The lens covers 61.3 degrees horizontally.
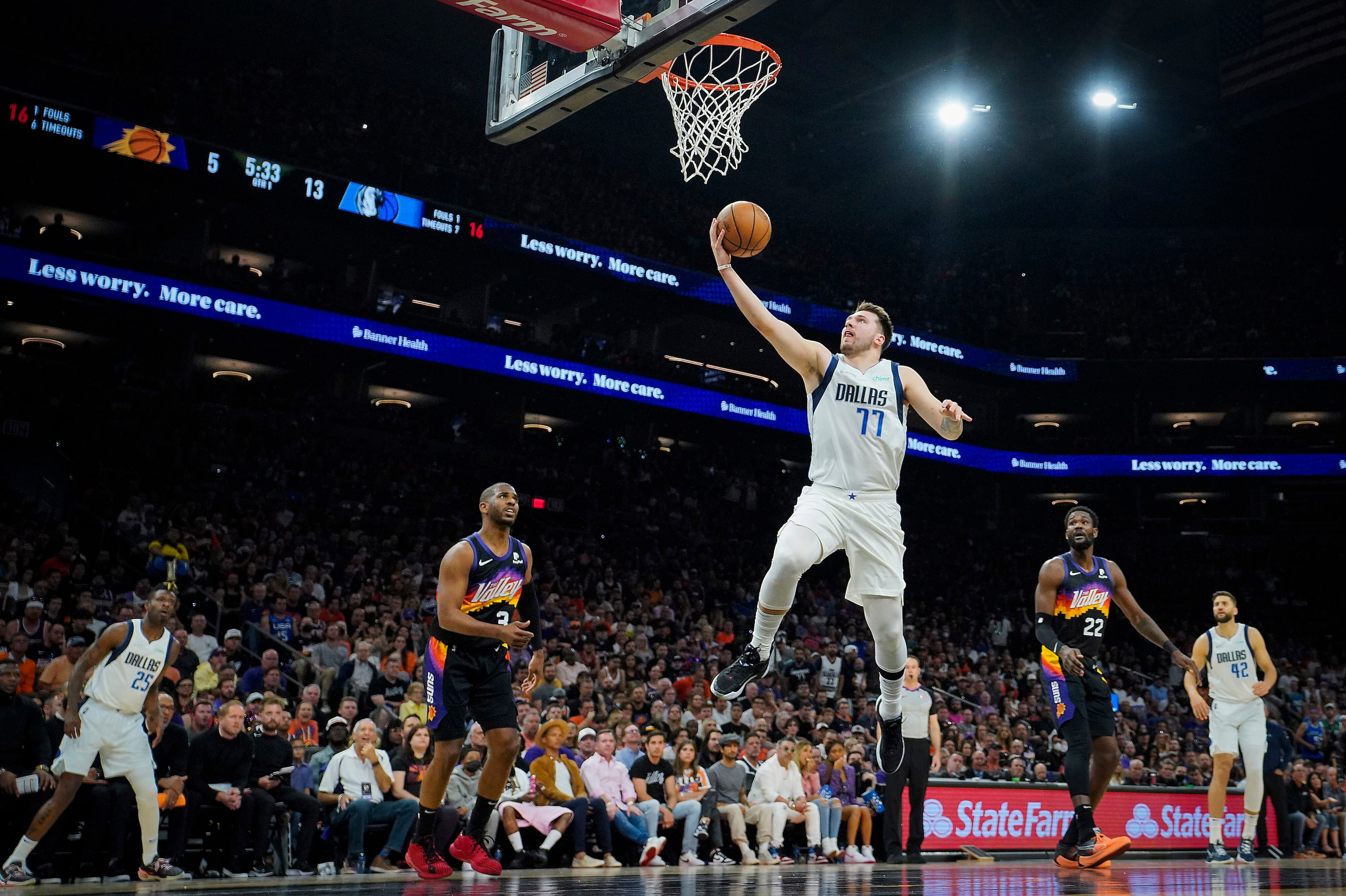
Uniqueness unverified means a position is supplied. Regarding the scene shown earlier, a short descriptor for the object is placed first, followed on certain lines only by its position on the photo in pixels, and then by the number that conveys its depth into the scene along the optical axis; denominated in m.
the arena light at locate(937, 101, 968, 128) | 28.62
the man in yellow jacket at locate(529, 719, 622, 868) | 9.61
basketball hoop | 8.84
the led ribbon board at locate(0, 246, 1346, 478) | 19.92
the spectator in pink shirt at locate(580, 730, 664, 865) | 10.09
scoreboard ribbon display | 19.30
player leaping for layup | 5.56
